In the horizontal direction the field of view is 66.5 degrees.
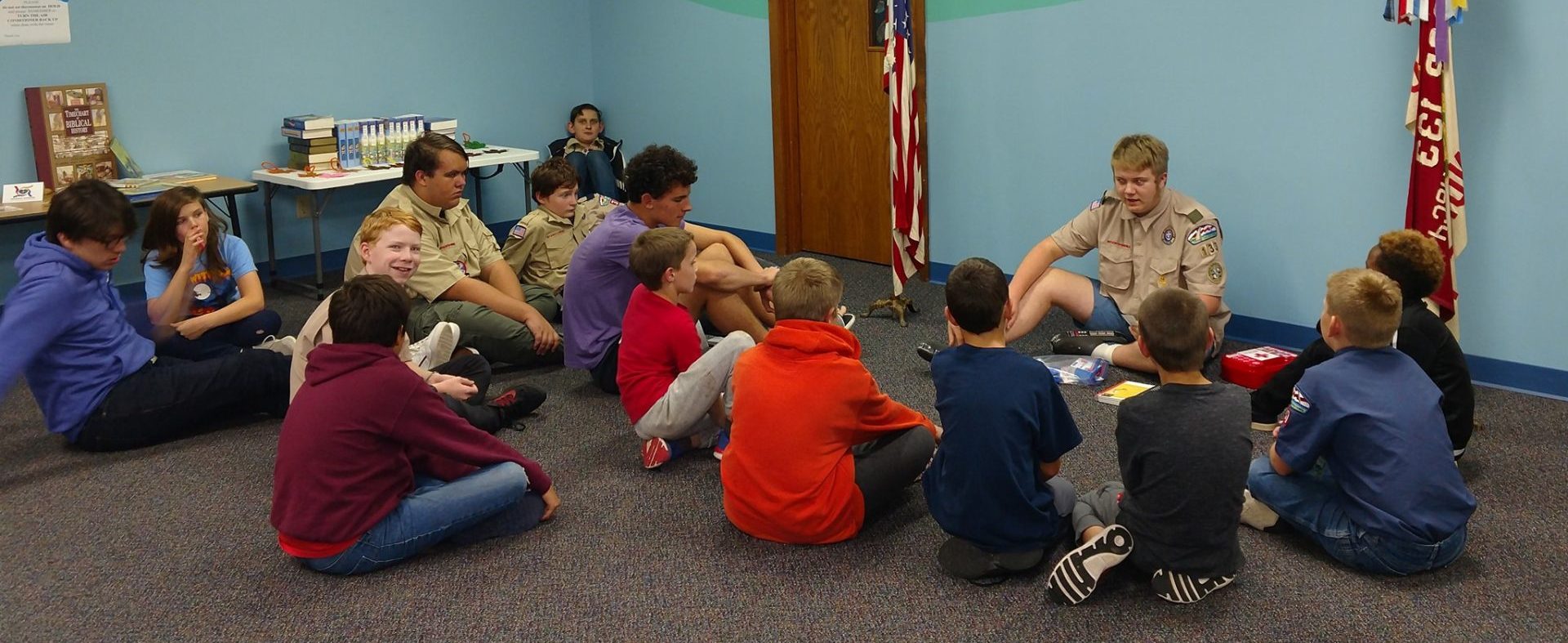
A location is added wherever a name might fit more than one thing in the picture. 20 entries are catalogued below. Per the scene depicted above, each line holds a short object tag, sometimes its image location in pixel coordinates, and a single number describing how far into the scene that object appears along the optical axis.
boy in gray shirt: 2.46
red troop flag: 3.80
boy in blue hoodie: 3.47
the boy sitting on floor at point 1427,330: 3.12
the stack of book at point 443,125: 6.24
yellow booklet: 3.98
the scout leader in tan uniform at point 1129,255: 4.25
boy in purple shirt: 3.96
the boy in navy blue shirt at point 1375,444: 2.60
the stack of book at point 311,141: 5.80
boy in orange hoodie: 2.79
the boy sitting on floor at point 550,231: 4.94
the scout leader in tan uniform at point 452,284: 4.41
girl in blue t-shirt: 3.98
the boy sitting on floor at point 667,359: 3.32
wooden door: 5.84
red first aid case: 4.09
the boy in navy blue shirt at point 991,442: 2.61
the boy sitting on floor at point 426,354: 3.37
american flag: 4.97
